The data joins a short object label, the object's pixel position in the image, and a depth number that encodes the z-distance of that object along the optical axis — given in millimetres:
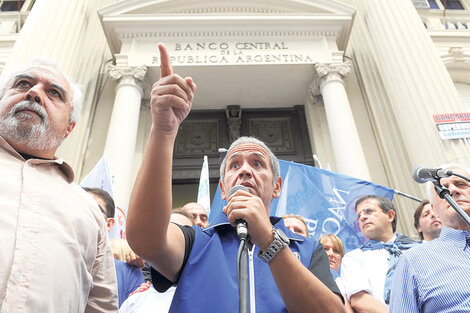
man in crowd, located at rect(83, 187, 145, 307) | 2629
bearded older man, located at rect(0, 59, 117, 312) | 1300
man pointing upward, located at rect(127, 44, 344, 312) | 1330
